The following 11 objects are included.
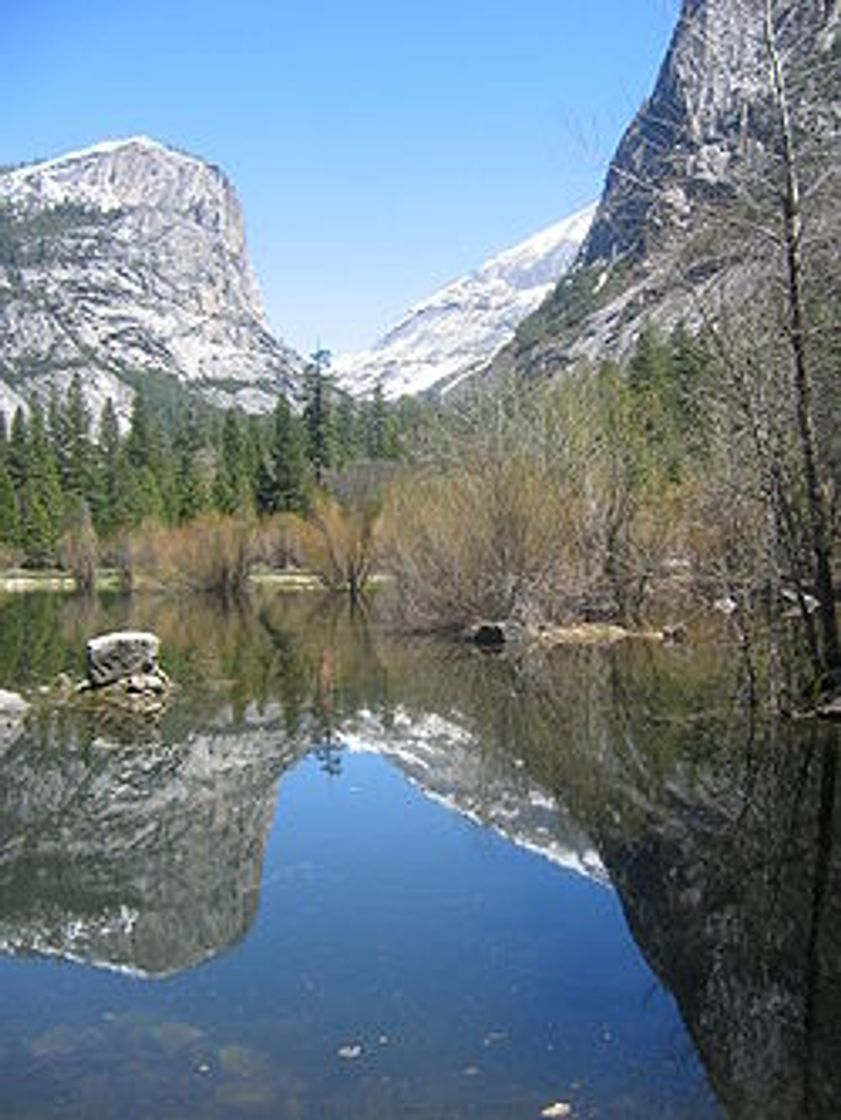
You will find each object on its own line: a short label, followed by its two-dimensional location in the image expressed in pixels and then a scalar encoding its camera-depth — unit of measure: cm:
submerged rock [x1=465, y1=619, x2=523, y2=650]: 3447
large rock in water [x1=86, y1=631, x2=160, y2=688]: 2470
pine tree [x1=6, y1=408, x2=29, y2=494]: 9462
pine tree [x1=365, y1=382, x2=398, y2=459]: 10706
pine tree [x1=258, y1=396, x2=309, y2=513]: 8762
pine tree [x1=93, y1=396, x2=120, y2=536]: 9012
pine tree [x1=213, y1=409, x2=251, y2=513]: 8688
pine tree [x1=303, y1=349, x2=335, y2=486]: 9844
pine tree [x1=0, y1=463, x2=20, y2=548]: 8794
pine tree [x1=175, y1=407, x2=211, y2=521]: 8800
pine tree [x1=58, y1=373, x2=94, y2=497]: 9631
